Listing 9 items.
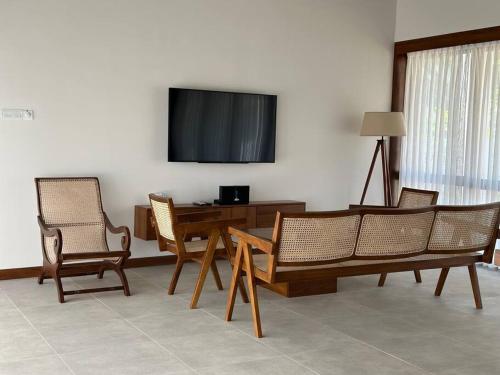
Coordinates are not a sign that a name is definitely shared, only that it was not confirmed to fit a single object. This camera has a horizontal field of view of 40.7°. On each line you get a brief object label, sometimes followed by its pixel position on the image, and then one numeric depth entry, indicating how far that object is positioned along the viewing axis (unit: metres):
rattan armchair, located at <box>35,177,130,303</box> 5.67
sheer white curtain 7.00
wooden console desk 6.46
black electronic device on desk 6.93
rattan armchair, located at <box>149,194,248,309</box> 5.17
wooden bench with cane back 4.37
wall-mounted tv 6.80
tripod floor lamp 7.47
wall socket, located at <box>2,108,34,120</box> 5.96
